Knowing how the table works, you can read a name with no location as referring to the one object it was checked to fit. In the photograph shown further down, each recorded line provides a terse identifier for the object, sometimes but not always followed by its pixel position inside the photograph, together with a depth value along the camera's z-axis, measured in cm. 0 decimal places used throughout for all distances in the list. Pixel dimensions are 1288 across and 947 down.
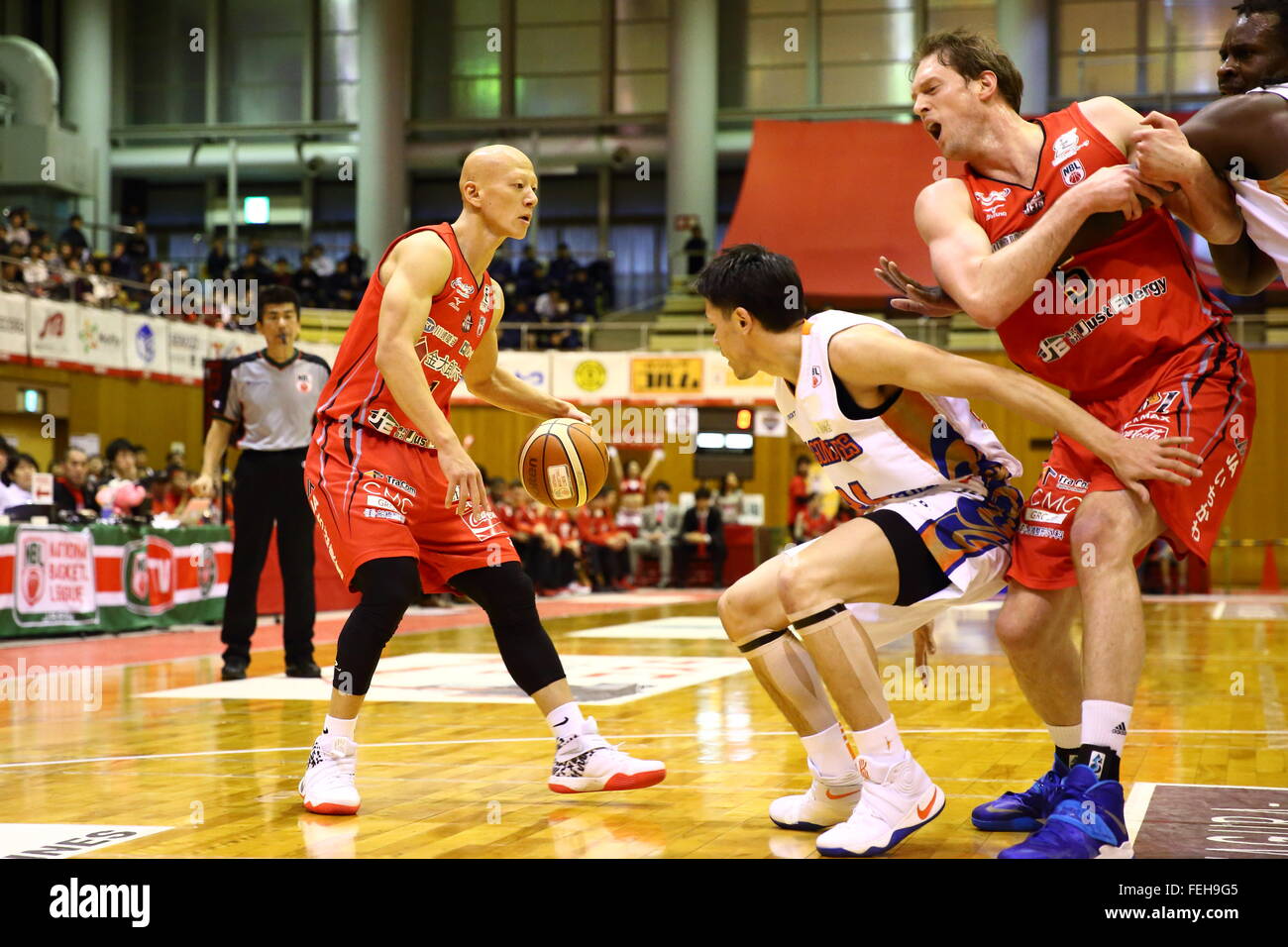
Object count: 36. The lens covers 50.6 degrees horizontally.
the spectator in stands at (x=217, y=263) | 2273
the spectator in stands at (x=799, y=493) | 1848
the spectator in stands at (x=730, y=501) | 1978
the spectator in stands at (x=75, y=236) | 2016
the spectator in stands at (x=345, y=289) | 2312
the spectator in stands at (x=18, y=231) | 1801
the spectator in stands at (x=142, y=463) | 1367
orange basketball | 430
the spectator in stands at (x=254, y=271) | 2230
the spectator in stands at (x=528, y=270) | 2459
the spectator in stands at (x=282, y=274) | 2217
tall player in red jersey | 288
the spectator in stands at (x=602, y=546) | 1805
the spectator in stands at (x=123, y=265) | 2036
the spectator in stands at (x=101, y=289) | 1709
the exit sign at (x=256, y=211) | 2767
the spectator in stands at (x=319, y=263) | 2445
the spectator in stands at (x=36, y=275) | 1584
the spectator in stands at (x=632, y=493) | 1931
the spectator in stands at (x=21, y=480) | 1045
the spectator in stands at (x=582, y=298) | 2444
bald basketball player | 368
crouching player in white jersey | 303
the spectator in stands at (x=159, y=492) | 1277
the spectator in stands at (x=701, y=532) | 1902
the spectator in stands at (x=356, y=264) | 2364
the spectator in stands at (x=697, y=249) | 2294
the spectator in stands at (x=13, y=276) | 1553
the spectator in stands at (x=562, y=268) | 2484
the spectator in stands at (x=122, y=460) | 1245
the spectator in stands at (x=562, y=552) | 1702
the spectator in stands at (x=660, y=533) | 1916
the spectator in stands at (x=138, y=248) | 2125
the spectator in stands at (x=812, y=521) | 1762
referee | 692
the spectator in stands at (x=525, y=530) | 1619
